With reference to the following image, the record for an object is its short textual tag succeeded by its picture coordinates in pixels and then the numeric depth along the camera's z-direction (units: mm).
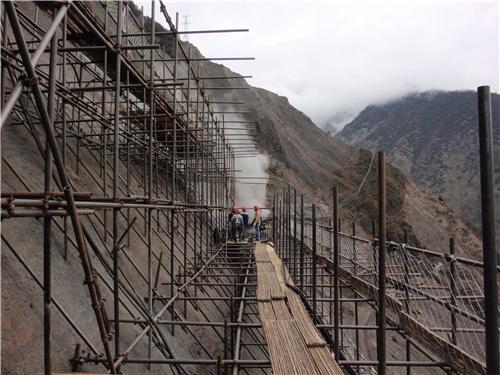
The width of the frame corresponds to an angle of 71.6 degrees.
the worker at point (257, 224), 17881
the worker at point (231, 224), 17777
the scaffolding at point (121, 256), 2396
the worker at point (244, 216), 19547
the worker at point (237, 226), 17194
